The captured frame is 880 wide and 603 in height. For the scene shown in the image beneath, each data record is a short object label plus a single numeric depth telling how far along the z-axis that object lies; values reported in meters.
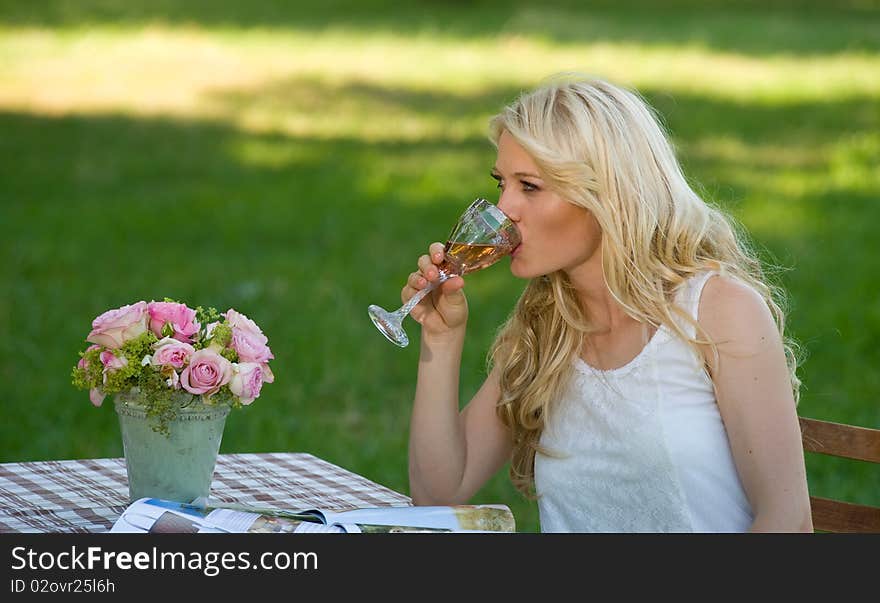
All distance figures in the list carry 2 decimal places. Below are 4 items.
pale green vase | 5.21
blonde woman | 5.70
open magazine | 4.86
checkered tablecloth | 5.64
